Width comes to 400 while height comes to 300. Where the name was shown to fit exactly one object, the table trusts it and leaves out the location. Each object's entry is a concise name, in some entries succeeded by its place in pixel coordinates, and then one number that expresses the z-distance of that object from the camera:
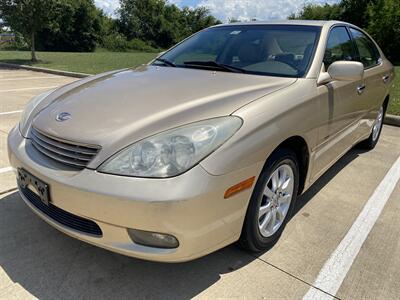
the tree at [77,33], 37.16
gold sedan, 1.93
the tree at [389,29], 21.80
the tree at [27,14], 14.96
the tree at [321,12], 35.51
